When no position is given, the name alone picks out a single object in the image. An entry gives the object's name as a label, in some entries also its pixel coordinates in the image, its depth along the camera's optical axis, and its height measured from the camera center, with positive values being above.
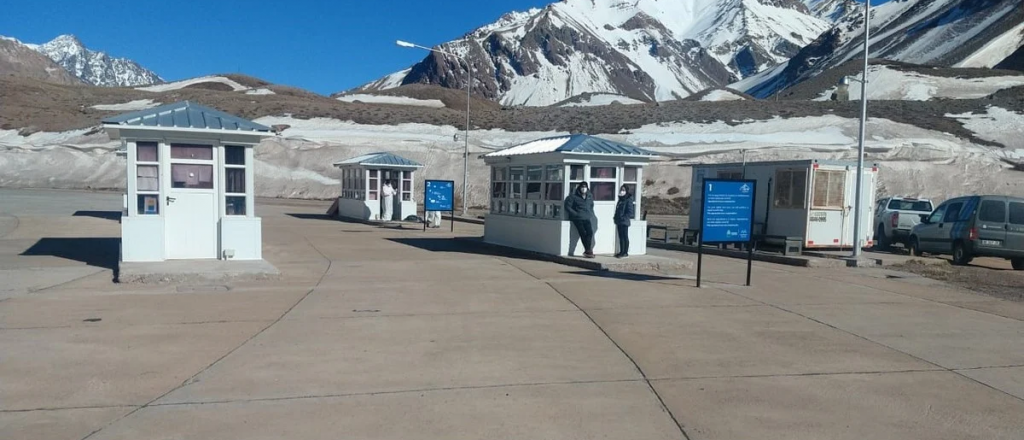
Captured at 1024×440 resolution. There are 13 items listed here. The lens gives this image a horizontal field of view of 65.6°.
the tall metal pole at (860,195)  16.67 +0.00
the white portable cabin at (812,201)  18.41 -0.16
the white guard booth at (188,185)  13.04 -0.14
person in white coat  29.08 -0.81
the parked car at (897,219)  22.39 -0.65
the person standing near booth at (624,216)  14.96 -0.51
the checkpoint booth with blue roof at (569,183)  15.70 +0.09
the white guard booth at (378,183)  30.27 -0.02
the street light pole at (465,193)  33.59 -0.36
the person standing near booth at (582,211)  15.00 -0.45
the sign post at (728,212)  12.30 -0.32
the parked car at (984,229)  16.86 -0.65
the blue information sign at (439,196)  24.66 -0.39
